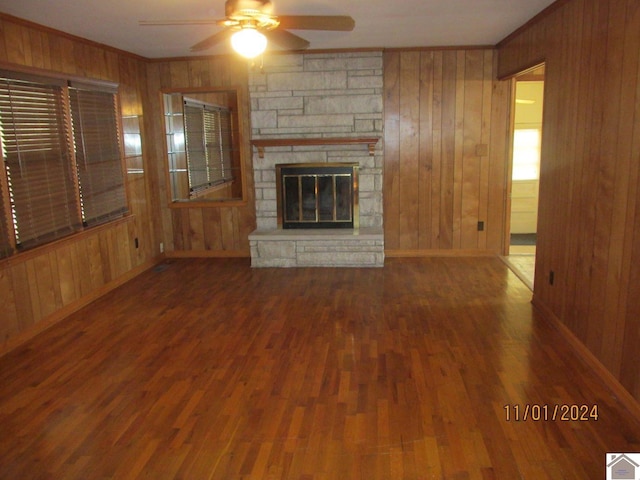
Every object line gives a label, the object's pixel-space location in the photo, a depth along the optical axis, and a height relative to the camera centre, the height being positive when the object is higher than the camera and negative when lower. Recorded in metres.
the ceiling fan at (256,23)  2.79 +0.69
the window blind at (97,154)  4.70 -0.03
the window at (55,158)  3.84 -0.06
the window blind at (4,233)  3.73 -0.56
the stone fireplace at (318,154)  5.85 -0.09
